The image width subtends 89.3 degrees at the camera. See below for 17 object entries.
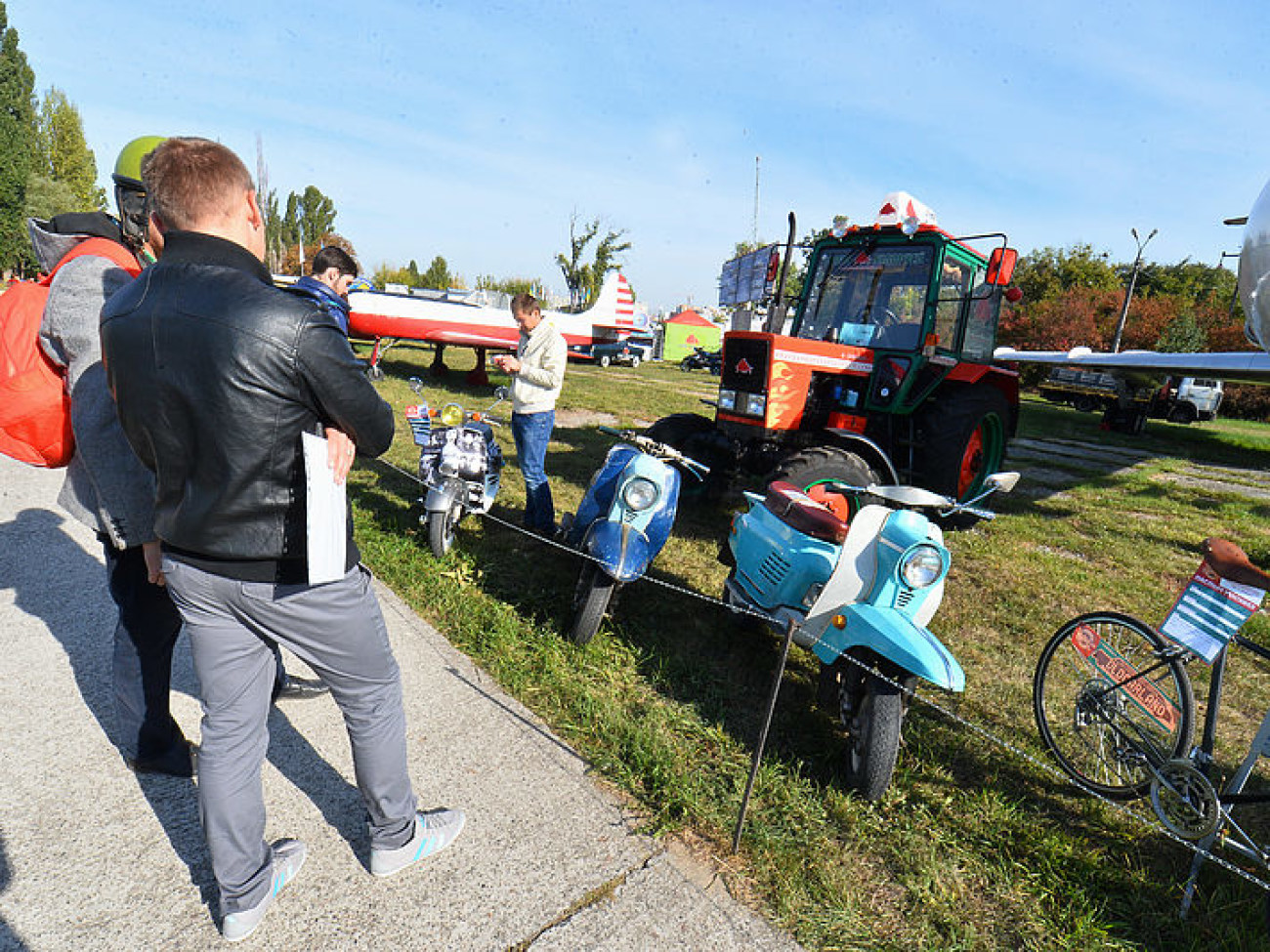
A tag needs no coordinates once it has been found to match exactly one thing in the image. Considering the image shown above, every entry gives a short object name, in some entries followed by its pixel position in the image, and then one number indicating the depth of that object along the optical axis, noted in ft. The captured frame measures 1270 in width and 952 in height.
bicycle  7.38
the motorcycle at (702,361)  99.92
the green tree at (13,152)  116.88
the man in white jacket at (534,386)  14.61
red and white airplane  48.75
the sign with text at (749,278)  19.06
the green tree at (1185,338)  84.43
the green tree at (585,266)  155.43
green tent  124.06
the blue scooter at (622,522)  10.94
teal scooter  7.97
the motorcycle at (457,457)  14.87
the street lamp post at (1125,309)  74.43
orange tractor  17.46
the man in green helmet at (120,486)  6.09
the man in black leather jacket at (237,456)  4.58
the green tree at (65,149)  148.87
